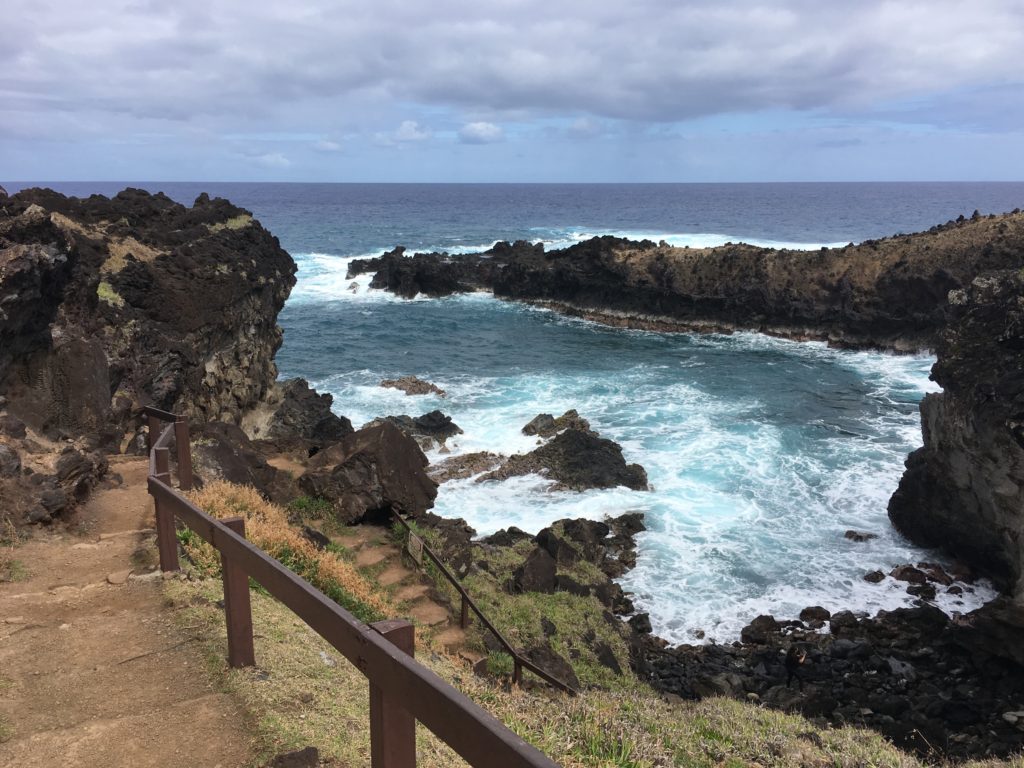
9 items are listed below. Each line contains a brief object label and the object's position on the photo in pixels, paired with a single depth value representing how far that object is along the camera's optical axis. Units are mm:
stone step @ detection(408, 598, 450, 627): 10906
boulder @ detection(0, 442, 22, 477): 7895
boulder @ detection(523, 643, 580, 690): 10992
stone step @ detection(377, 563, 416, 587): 11711
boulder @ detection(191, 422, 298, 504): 11266
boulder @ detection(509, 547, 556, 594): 14148
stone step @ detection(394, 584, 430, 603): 11402
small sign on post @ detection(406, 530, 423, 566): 12391
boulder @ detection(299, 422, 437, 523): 13586
